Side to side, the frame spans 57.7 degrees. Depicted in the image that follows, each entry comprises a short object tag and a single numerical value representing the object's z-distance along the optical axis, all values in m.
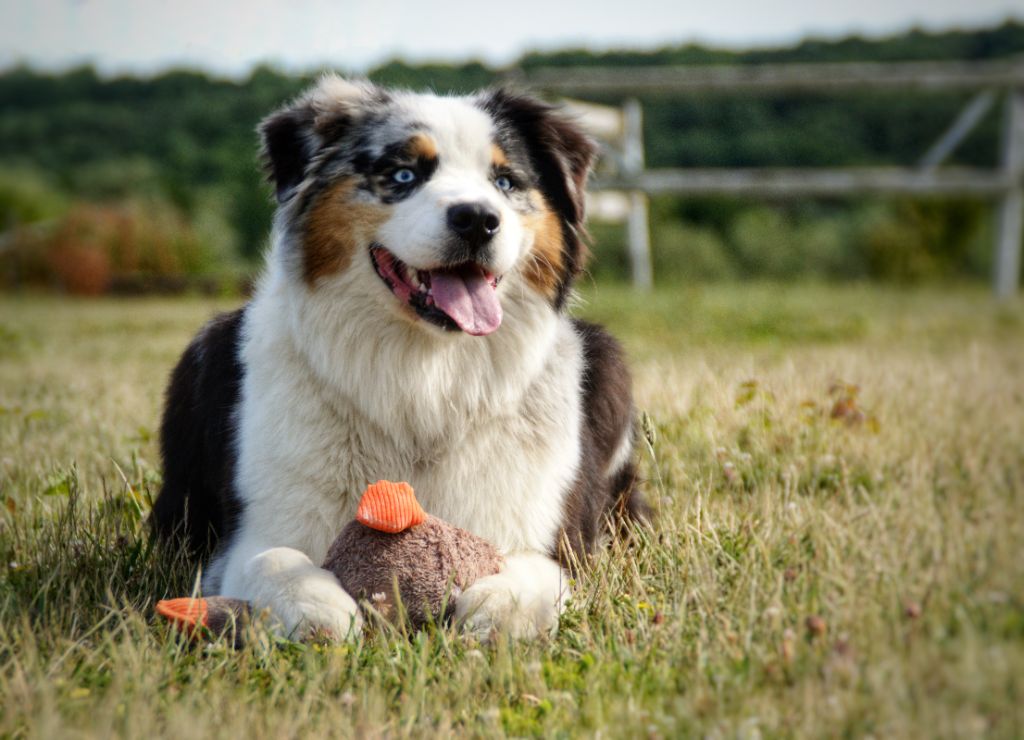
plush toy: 2.48
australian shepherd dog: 2.85
